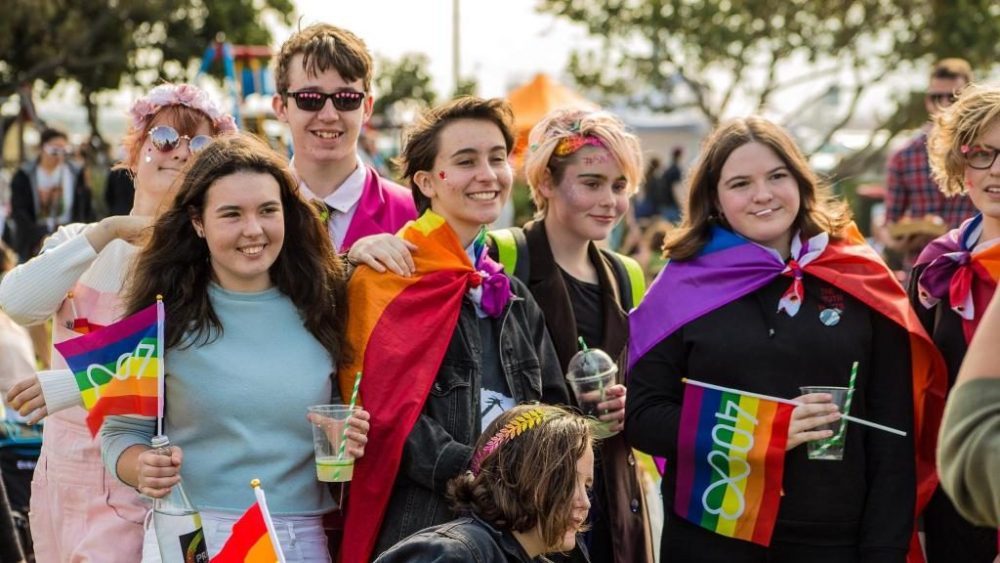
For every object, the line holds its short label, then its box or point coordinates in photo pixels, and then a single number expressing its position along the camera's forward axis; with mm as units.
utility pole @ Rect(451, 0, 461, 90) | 29719
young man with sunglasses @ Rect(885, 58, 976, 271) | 7617
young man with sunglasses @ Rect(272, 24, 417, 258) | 4824
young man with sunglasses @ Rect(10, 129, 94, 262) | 13445
